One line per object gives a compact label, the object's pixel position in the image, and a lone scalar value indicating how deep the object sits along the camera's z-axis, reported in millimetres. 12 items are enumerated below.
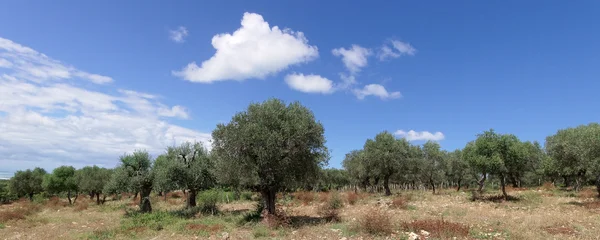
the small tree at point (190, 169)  32156
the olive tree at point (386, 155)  44562
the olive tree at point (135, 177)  34688
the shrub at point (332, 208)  23188
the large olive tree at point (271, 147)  21406
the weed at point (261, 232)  18344
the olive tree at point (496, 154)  34531
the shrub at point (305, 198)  38738
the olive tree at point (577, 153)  29000
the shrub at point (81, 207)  42734
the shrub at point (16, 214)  29266
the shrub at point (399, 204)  29066
